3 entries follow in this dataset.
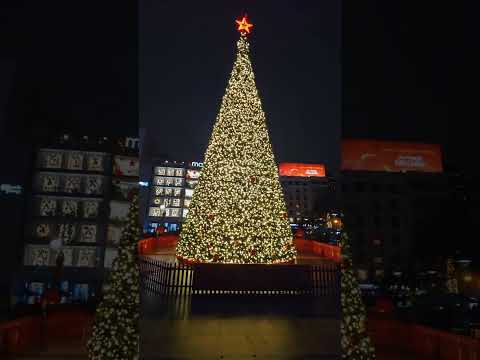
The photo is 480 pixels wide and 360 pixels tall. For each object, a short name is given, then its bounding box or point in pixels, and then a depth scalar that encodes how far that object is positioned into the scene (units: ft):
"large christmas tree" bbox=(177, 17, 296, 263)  44.62
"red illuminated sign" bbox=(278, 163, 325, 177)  272.31
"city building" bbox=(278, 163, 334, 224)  276.33
